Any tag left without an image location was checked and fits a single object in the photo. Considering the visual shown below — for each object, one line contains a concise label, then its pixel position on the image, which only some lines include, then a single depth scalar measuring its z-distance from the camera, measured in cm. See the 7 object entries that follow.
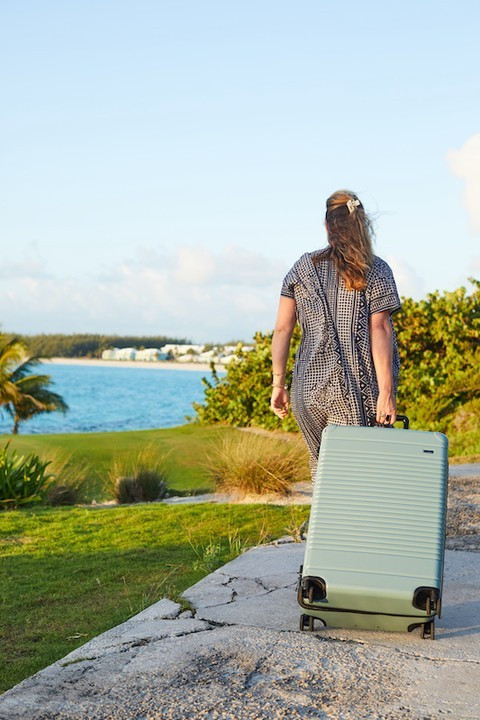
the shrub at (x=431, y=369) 1611
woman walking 420
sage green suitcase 357
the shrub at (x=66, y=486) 1027
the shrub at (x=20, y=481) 927
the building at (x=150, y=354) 12541
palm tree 2850
